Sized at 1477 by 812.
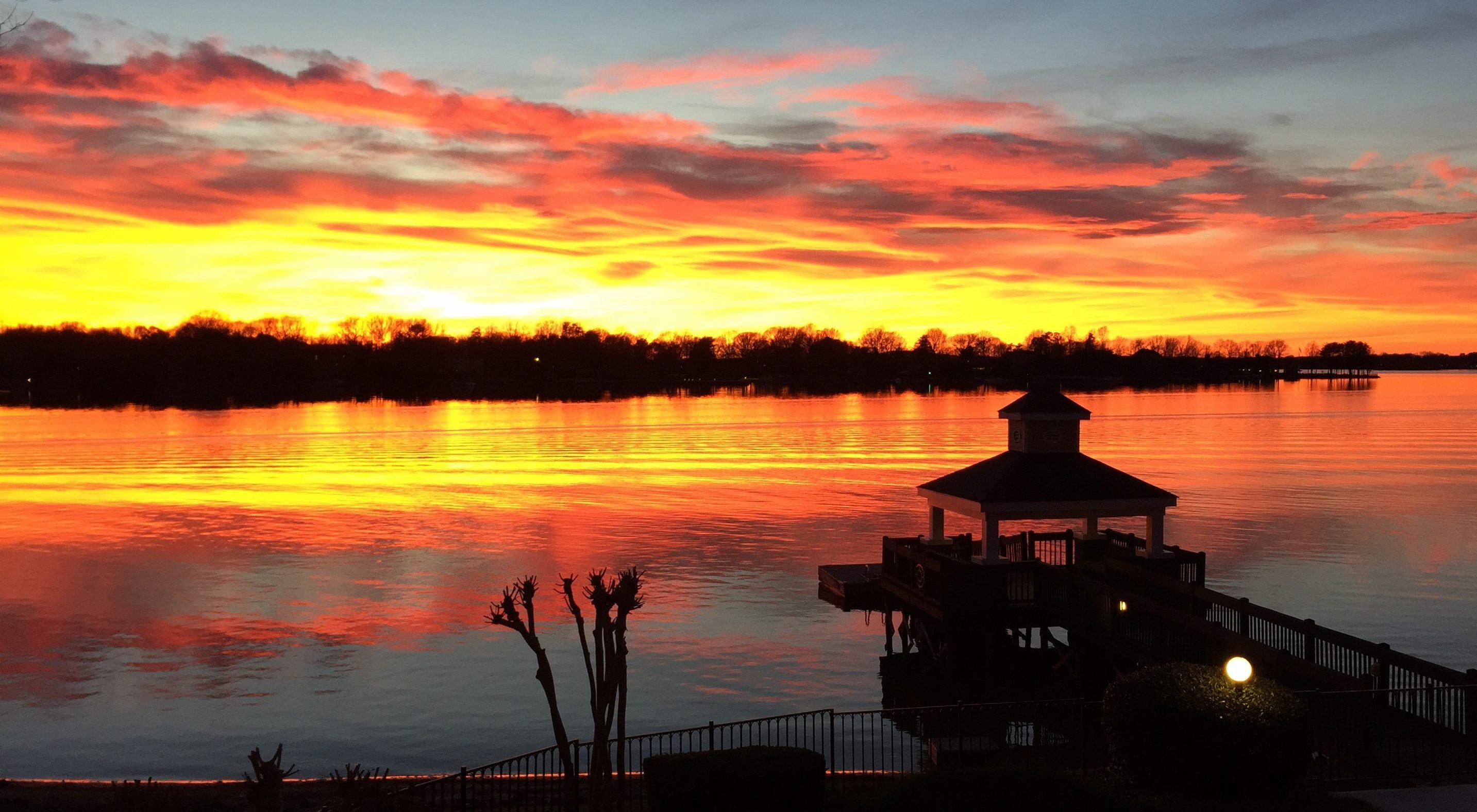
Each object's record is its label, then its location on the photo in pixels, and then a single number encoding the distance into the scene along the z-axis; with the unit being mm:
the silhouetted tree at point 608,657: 12547
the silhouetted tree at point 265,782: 8375
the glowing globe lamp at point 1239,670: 12102
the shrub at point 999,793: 10922
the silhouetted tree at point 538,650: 12852
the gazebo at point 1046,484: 25969
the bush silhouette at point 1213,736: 11500
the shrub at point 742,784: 11062
